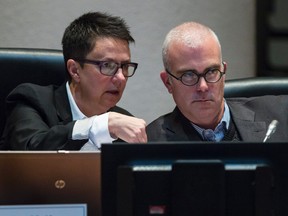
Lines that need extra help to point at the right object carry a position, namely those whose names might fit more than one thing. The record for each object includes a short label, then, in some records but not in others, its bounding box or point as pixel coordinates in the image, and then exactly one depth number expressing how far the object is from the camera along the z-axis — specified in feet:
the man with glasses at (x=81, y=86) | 15.13
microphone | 14.14
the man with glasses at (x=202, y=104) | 14.63
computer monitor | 12.64
